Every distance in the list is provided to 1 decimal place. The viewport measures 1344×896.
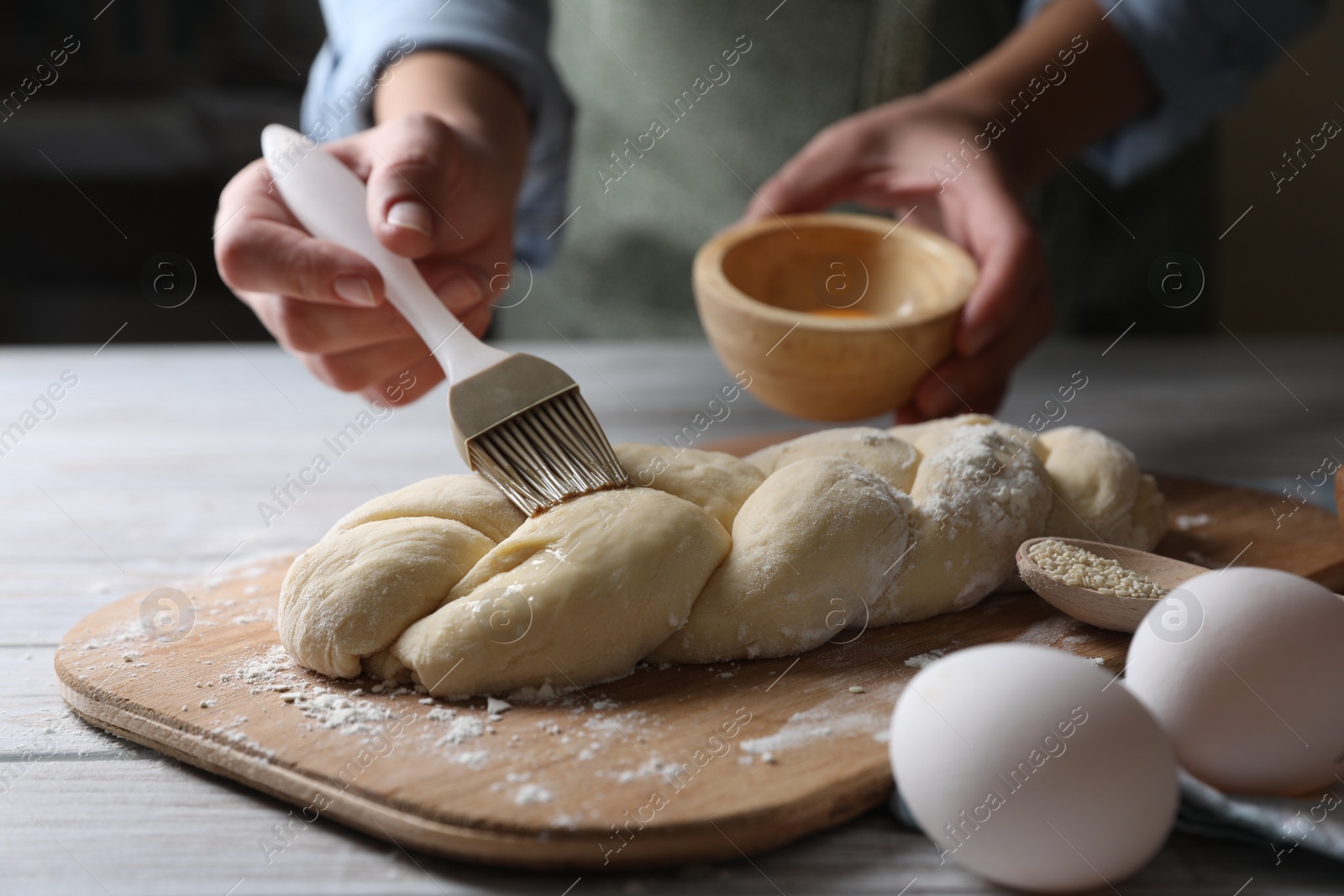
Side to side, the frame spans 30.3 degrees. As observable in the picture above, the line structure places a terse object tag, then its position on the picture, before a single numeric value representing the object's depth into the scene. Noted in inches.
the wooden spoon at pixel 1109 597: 26.4
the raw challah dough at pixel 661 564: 25.6
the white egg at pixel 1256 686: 23.6
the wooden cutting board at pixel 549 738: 23.5
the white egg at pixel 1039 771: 22.5
